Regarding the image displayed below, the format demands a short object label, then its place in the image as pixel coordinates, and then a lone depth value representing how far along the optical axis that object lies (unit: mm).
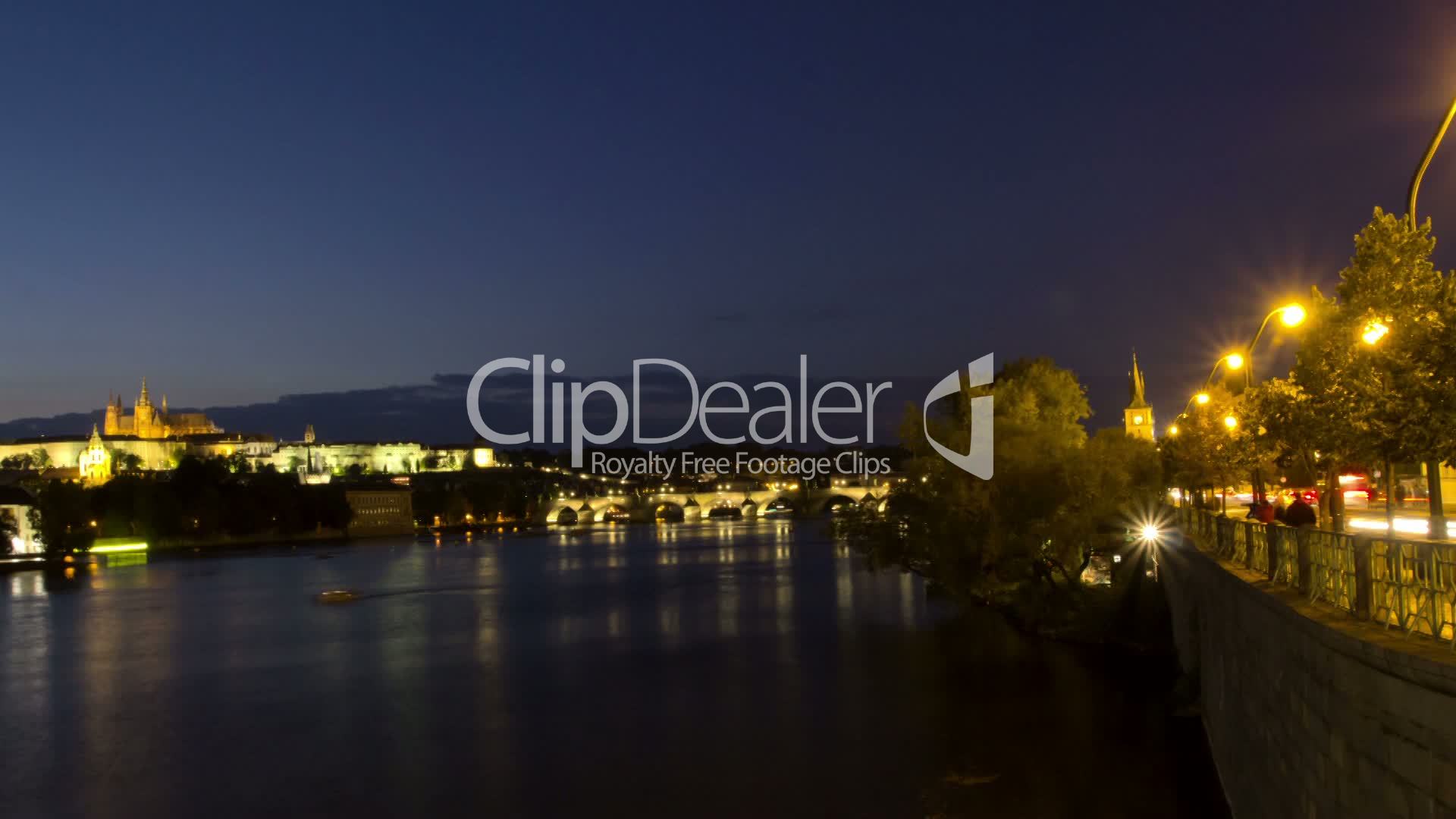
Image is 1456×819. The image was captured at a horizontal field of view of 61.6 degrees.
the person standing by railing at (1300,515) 14734
